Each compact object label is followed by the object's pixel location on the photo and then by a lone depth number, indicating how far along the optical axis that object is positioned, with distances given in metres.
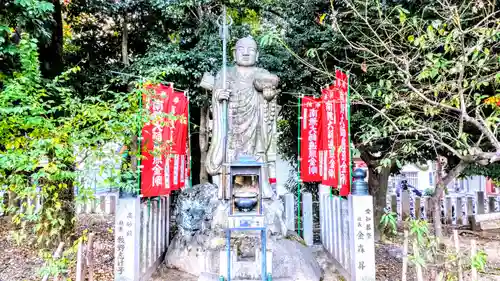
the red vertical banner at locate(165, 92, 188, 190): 6.20
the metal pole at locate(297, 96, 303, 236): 7.44
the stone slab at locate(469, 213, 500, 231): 11.07
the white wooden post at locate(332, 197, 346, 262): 5.78
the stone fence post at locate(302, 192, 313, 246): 7.25
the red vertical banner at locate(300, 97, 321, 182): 7.69
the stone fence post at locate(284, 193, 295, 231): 7.26
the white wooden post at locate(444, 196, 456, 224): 12.03
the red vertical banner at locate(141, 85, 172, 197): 5.37
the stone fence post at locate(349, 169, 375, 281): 4.96
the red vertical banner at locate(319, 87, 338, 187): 6.22
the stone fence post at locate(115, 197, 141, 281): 4.82
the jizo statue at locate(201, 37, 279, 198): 6.55
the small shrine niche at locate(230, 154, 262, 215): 4.65
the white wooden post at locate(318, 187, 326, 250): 7.12
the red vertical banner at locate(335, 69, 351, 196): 5.47
